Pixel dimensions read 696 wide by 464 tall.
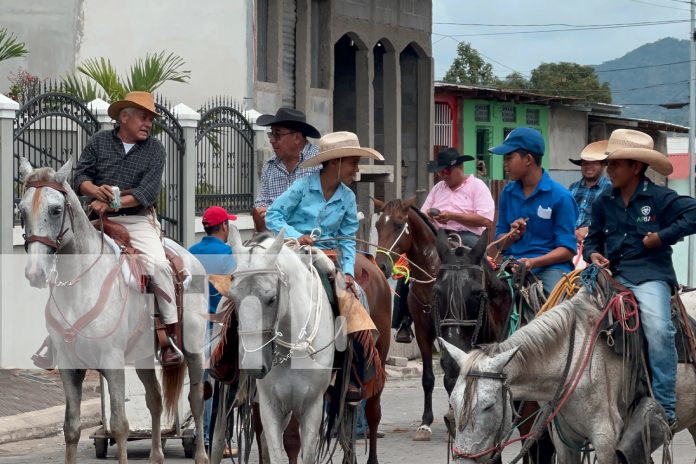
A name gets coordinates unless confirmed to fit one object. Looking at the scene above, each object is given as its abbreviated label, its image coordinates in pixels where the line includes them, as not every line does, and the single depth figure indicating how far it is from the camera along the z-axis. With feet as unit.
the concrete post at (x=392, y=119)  91.66
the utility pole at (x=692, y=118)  106.63
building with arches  75.72
